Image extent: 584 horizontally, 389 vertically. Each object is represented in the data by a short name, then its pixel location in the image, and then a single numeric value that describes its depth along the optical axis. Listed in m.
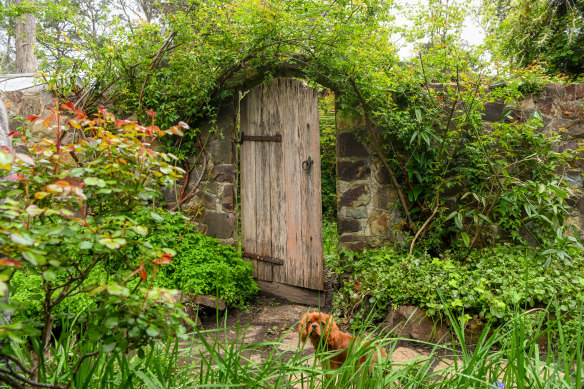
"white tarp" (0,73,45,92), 3.96
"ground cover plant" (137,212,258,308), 3.16
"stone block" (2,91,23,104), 3.90
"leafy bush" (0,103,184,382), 0.81
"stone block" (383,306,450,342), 2.61
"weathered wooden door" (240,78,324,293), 3.56
